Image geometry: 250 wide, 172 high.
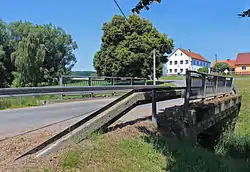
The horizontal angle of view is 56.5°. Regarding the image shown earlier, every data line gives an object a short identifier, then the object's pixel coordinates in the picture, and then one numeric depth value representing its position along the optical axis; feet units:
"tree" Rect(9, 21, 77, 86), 120.16
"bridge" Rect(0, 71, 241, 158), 13.29
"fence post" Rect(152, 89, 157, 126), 18.48
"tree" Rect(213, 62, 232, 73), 229.25
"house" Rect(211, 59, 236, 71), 311.35
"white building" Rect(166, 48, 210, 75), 270.87
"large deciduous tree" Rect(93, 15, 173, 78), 107.24
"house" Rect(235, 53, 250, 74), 236.08
